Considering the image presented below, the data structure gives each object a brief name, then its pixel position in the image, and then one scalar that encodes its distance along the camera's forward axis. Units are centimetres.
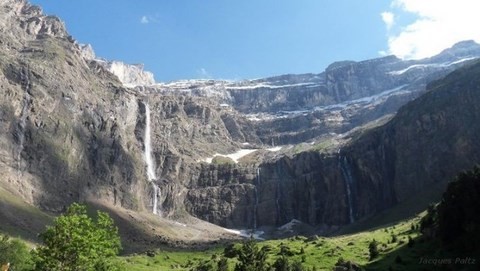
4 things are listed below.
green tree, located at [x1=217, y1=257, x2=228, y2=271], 8388
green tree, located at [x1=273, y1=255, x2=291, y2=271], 7375
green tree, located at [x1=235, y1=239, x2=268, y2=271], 6725
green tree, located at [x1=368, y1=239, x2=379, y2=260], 8573
